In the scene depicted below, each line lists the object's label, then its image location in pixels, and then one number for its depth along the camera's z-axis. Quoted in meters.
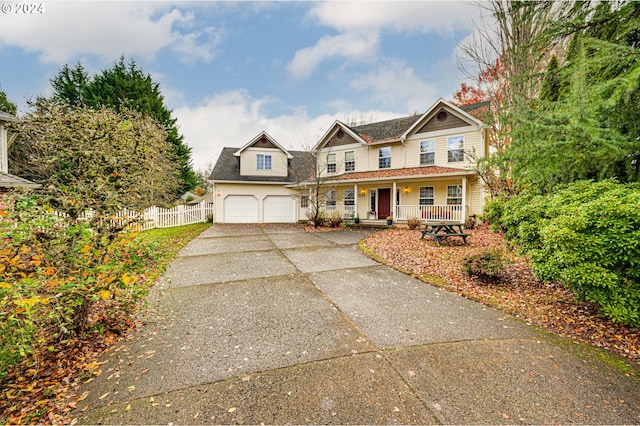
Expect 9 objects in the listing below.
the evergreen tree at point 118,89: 21.69
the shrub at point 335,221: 15.31
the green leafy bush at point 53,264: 2.40
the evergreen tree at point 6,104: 19.97
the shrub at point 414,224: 13.32
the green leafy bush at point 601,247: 3.01
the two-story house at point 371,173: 14.10
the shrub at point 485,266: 5.41
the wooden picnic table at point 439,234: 9.05
